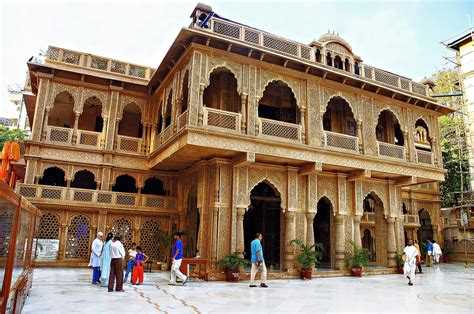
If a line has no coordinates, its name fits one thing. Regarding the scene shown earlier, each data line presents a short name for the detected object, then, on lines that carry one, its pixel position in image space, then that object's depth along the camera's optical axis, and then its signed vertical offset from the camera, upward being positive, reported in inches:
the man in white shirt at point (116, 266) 336.5 -29.5
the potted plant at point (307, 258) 482.9 -27.1
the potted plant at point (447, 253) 843.4 -28.0
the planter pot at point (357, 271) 524.7 -45.8
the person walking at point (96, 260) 382.9 -28.0
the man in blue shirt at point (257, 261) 397.7 -26.1
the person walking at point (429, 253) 718.6 -25.7
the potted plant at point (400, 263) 580.1 -37.4
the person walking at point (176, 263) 394.9 -30.2
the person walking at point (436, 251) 724.0 -20.6
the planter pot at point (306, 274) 485.1 -47.4
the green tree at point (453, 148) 956.0 +244.0
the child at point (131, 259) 394.0 -27.2
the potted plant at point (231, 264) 440.5 -33.4
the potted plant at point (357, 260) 526.9 -30.0
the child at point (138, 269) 388.4 -37.5
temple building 462.6 +121.2
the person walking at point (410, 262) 433.4 -25.8
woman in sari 365.7 -30.7
